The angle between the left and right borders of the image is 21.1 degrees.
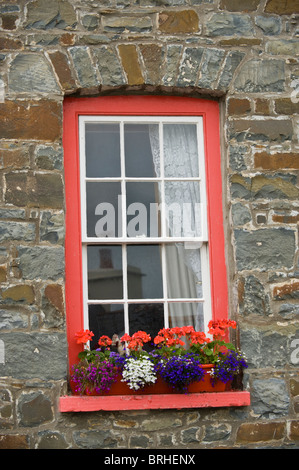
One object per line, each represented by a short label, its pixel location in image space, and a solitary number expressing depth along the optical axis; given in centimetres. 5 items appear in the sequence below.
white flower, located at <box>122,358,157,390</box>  572
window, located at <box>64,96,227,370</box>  618
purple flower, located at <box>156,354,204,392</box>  571
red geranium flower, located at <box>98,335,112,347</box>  596
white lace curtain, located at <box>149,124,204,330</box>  623
